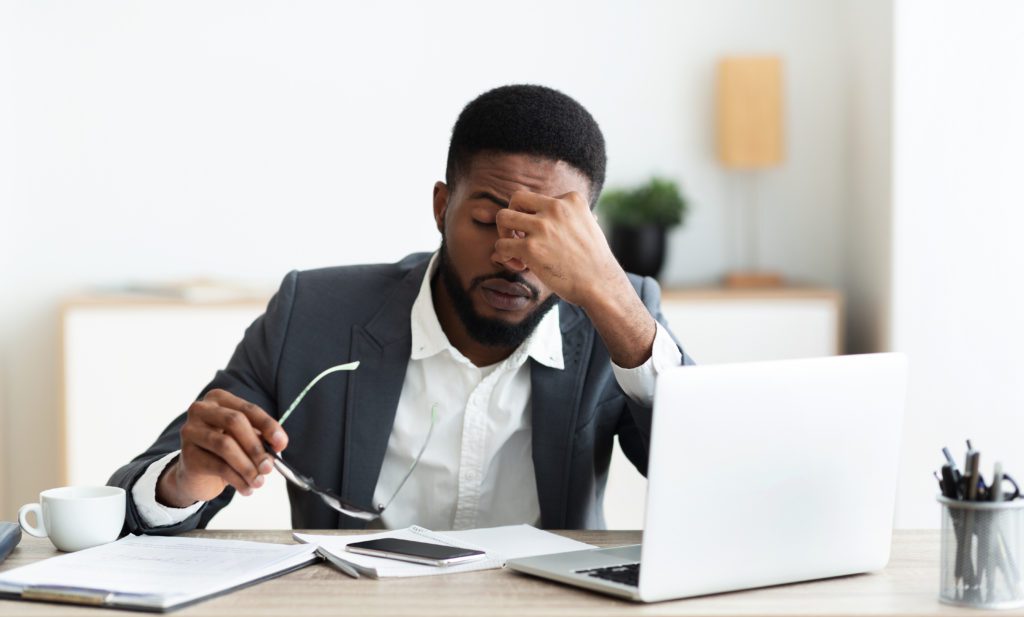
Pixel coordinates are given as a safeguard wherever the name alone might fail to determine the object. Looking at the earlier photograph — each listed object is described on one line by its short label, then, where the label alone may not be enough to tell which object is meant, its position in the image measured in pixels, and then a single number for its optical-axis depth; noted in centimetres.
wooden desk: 268
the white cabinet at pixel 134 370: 475
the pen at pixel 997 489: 267
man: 322
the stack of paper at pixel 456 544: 281
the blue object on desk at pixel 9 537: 287
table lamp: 516
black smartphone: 283
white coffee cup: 291
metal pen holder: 267
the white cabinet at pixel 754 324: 488
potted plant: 506
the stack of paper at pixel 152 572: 270
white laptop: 269
